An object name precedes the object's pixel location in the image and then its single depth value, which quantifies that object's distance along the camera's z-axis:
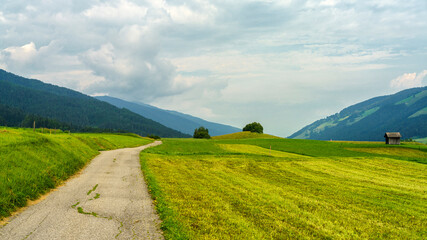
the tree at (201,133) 160.75
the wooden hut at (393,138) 88.12
